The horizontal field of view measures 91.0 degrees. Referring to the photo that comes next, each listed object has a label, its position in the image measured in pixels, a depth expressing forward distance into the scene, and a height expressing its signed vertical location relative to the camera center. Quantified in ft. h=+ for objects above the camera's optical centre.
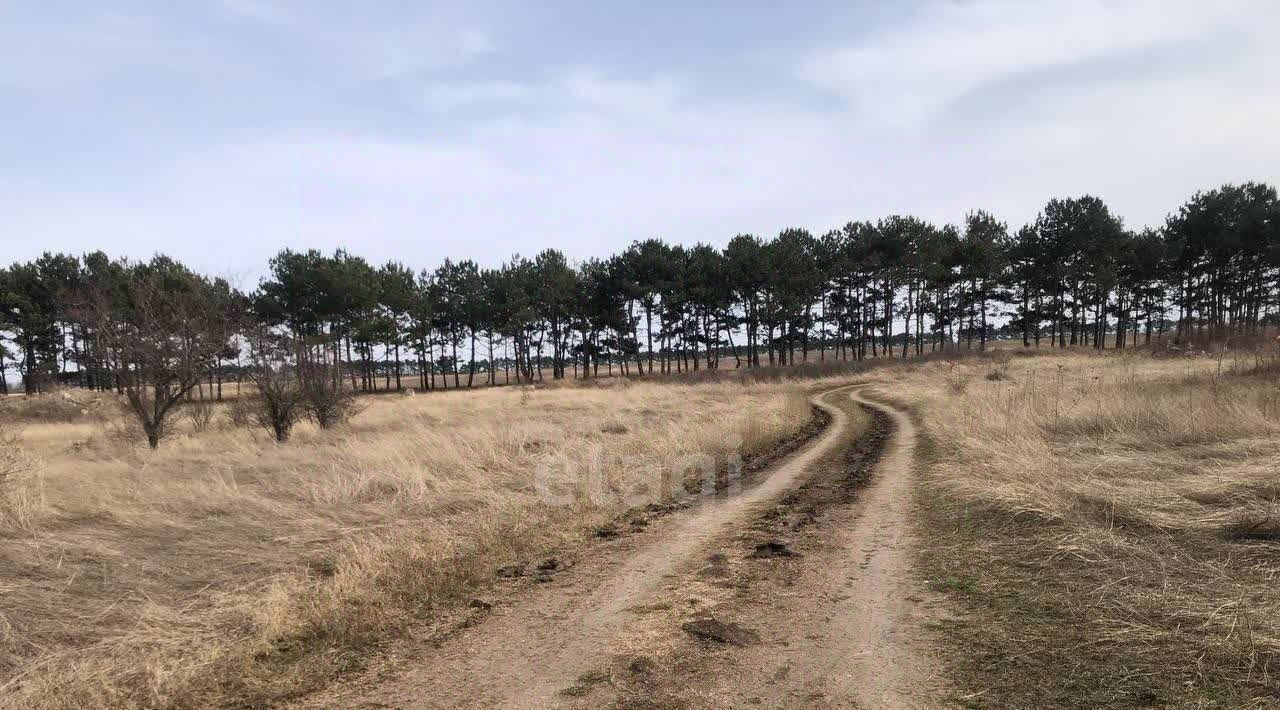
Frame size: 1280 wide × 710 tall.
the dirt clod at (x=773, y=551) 19.72 -6.66
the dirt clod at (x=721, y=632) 13.53 -6.38
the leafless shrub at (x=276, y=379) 55.21 -1.75
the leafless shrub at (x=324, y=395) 58.59 -3.62
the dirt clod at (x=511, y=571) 19.15 -6.78
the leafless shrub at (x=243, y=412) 63.98 -5.59
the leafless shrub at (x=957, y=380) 76.15 -6.24
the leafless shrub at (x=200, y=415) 71.10 -6.24
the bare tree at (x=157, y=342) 49.11 +1.72
